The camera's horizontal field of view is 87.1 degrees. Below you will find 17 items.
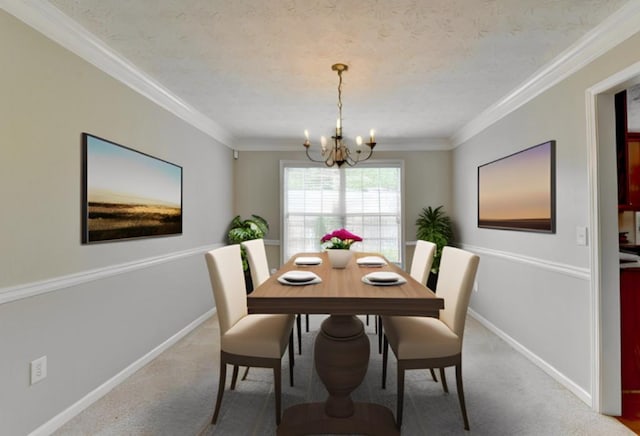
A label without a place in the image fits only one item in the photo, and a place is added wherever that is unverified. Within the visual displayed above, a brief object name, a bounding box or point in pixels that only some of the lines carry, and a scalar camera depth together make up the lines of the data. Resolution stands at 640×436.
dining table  1.62
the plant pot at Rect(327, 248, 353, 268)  2.52
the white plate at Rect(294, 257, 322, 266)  2.86
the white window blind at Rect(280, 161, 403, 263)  5.36
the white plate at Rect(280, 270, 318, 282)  2.02
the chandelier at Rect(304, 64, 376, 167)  2.65
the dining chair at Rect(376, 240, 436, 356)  2.76
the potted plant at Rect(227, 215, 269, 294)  4.64
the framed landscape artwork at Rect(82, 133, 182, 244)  2.26
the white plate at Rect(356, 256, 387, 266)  2.80
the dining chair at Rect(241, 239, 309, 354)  2.84
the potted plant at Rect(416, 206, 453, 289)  4.72
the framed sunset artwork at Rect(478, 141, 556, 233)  2.75
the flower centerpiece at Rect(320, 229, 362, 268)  2.43
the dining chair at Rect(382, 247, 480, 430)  1.96
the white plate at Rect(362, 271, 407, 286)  1.97
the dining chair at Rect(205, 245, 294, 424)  1.99
